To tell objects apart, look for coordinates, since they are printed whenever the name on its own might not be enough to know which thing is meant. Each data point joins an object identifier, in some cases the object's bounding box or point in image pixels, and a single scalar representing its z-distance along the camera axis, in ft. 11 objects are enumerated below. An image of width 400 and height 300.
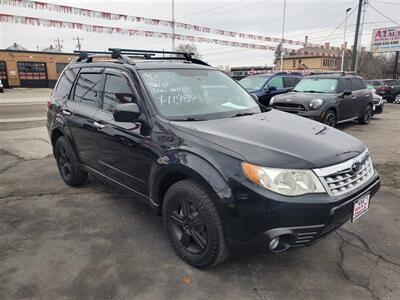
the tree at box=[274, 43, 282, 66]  224.41
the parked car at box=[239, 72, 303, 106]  35.45
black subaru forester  7.44
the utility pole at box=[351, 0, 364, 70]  72.40
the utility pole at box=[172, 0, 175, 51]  65.97
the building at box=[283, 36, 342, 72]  201.87
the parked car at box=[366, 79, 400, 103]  67.46
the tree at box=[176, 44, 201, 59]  150.87
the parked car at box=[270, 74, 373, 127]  27.25
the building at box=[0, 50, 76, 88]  119.96
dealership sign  111.55
